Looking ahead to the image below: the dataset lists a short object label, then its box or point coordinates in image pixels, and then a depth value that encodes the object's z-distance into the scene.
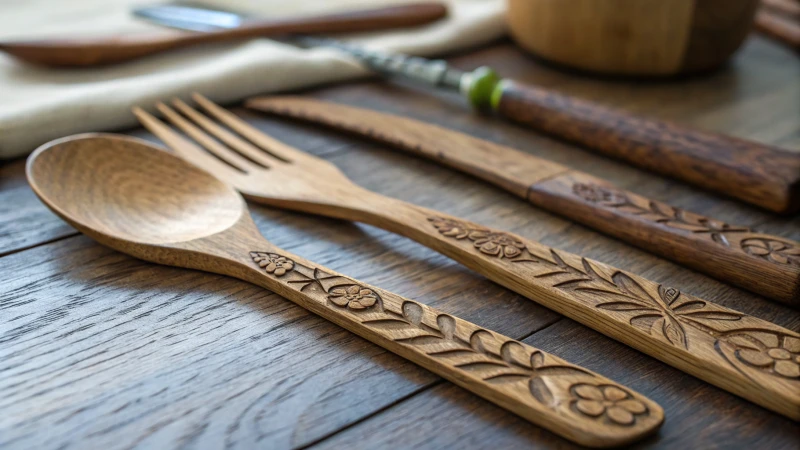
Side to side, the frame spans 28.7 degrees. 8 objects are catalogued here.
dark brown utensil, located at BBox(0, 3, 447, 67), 0.70
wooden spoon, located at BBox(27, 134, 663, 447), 0.52
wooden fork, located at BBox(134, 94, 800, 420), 0.52
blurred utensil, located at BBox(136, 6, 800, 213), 0.61
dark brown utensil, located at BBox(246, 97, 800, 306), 0.56
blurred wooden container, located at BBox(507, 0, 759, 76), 0.69
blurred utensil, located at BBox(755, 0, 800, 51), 0.76
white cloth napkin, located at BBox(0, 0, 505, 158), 0.66
